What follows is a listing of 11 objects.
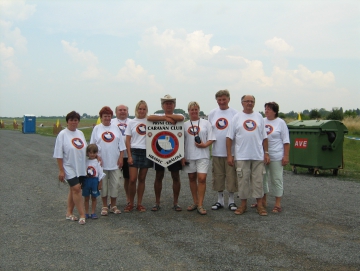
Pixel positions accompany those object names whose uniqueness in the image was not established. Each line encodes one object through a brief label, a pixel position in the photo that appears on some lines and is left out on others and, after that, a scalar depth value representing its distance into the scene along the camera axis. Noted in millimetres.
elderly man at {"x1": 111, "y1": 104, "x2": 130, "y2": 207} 7755
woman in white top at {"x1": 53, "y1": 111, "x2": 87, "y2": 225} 6652
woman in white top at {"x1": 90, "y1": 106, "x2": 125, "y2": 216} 7215
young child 6934
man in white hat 7328
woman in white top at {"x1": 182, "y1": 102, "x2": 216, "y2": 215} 7289
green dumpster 12234
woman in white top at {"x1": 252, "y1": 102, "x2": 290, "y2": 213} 7484
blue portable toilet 45125
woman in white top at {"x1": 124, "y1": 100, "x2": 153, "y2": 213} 7340
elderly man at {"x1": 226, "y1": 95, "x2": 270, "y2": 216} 7164
